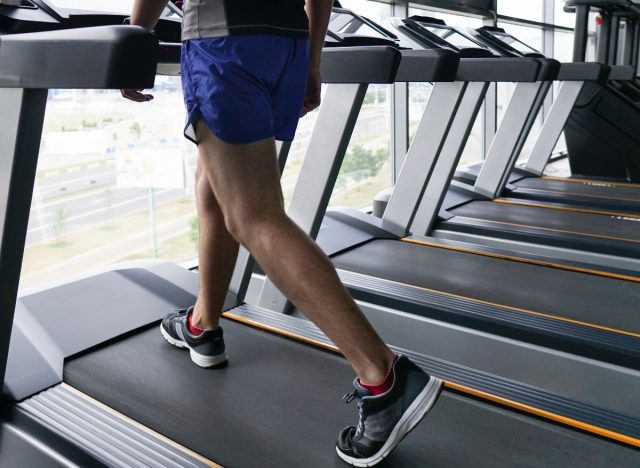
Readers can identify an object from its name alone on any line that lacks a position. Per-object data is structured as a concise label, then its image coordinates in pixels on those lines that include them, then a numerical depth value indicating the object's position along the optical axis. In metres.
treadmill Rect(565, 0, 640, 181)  5.34
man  1.27
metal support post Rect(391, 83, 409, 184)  4.64
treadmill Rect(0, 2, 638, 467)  1.32
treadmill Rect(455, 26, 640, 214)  4.48
